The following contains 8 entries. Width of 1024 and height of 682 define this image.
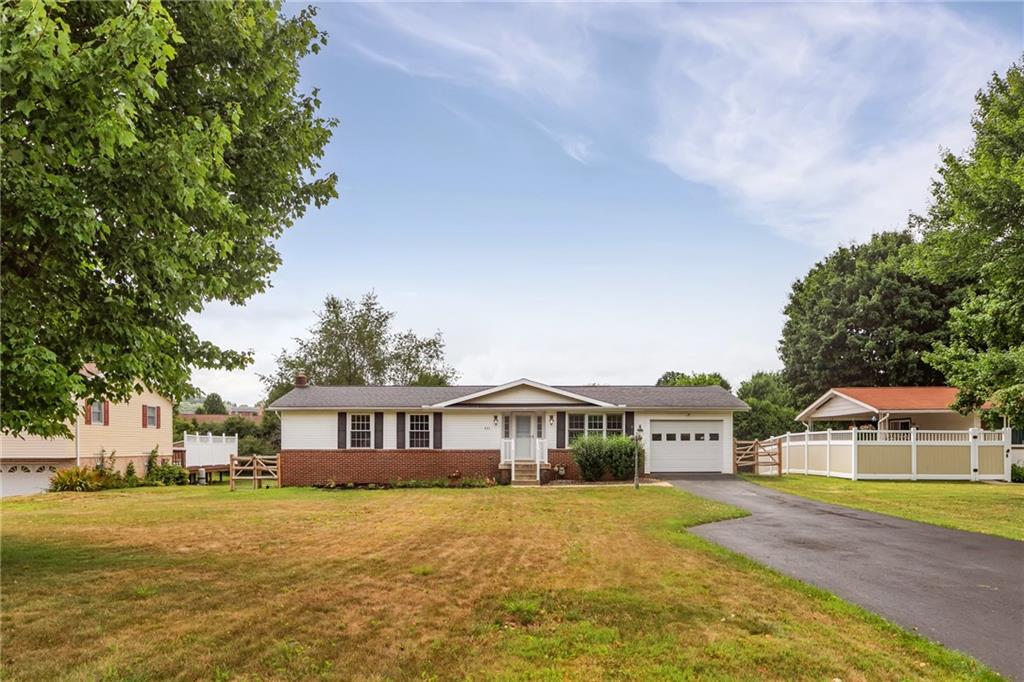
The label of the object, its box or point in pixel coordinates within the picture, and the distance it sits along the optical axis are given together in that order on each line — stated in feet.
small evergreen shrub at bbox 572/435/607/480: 78.07
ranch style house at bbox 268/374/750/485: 80.23
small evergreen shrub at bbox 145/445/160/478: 92.53
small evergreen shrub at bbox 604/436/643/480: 78.23
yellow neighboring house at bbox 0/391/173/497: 81.05
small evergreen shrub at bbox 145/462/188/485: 89.25
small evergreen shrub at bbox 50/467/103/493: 76.64
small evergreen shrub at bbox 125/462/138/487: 84.62
